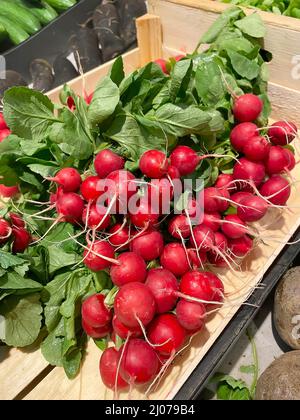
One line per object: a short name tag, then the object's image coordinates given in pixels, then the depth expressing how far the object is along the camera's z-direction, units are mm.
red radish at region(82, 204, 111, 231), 288
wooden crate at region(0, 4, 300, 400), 292
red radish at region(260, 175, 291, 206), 343
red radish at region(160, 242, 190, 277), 297
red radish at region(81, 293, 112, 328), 283
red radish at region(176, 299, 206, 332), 272
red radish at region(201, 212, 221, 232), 322
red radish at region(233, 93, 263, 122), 352
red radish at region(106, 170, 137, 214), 278
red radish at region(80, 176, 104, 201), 291
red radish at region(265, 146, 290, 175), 352
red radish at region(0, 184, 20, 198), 382
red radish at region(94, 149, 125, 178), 295
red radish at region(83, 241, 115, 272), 286
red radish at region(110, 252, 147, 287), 277
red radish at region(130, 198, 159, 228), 284
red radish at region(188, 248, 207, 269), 306
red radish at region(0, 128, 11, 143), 375
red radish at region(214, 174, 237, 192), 353
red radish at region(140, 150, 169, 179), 281
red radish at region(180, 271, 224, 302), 282
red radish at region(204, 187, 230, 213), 319
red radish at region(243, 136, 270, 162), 336
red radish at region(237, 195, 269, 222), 321
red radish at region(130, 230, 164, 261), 294
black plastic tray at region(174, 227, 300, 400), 297
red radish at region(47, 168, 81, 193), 302
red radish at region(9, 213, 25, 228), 318
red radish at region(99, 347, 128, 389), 273
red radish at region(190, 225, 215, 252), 302
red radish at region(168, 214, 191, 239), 305
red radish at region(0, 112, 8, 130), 395
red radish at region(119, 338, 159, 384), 259
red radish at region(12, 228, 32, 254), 309
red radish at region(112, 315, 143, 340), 266
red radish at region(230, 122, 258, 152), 342
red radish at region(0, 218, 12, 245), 290
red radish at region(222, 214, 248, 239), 320
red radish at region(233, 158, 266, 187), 343
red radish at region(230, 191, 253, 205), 339
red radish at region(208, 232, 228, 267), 322
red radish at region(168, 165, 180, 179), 292
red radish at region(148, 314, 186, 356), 272
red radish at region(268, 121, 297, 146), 361
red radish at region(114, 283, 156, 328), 256
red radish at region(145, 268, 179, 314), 276
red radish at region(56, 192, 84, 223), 298
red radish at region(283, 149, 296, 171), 359
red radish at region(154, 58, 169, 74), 442
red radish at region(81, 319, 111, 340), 294
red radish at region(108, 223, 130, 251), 304
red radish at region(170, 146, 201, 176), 303
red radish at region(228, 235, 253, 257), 338
